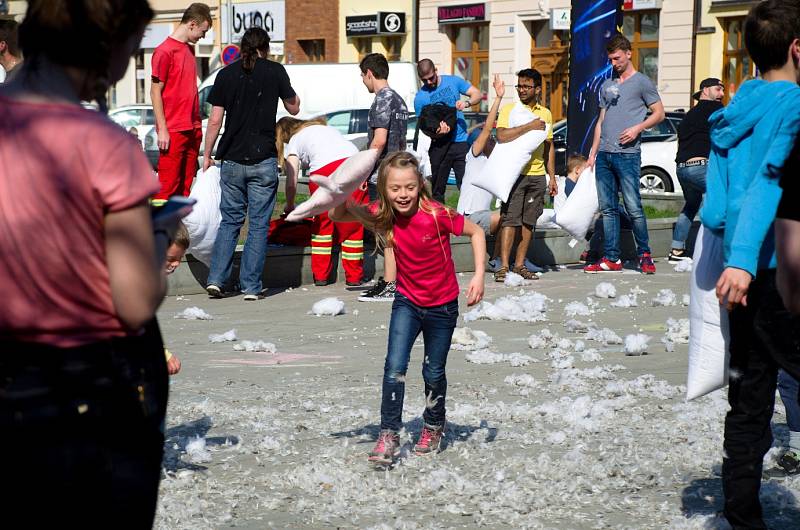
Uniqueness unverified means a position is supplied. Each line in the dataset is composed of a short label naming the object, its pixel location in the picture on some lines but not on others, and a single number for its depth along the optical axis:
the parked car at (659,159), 21.98
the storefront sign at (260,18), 43.97
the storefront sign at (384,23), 40.12
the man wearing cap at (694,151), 12.88
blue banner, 14.30
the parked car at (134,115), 29.05
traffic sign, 26.86
